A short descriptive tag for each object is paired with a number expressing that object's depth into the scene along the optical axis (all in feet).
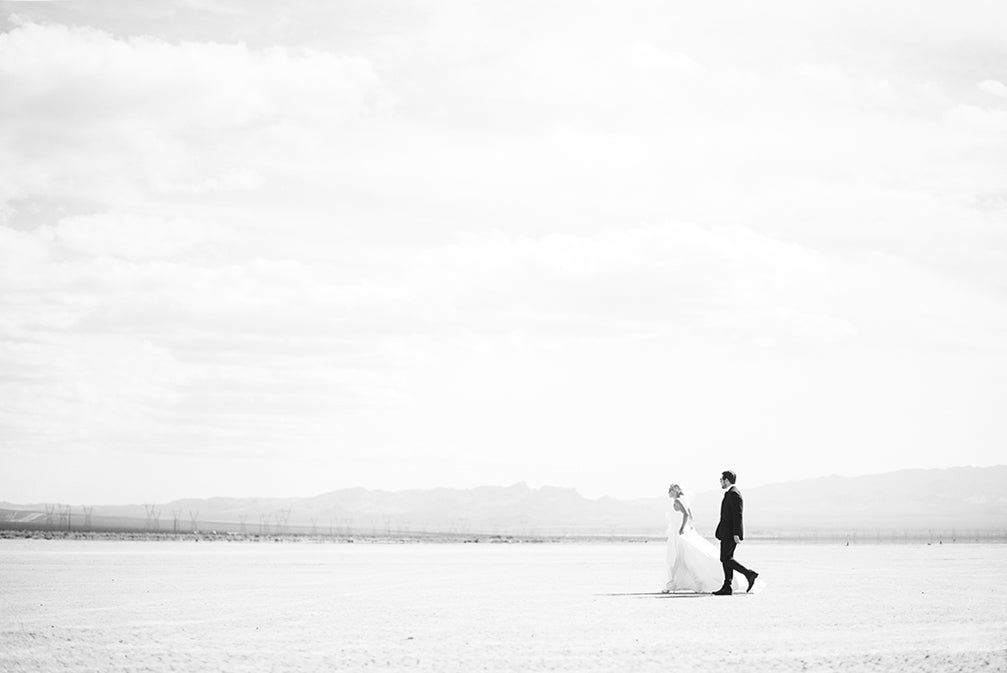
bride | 77.82
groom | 72.43
